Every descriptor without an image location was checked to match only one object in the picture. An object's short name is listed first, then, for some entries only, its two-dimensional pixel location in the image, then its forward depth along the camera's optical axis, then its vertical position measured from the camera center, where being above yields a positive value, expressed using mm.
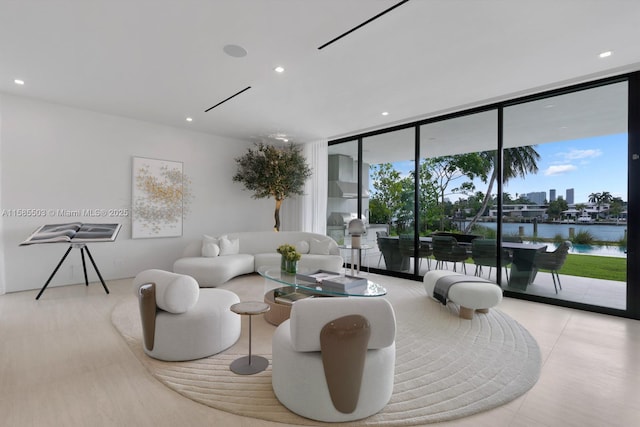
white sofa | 4582 -764
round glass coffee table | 2824 -739
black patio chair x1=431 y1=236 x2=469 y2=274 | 4875 -611
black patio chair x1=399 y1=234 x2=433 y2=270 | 5289 -621
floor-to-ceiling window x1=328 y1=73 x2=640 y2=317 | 3727 +284
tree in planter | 6062 +806
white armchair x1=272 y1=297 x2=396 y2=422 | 1684 -821
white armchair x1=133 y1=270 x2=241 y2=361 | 2357 -859
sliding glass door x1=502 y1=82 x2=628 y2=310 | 3701 +344
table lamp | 3521 -197
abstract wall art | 5312 +232
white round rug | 1855 -1193
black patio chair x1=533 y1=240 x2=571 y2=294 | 4062 -600
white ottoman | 3346 -906
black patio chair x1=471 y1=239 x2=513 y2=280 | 4430 -602
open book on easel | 3949 -333
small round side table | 2217 -1182
